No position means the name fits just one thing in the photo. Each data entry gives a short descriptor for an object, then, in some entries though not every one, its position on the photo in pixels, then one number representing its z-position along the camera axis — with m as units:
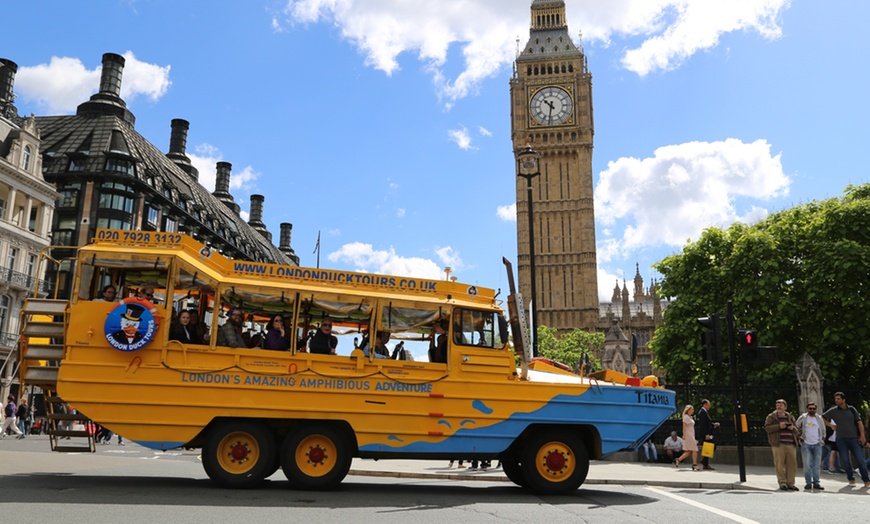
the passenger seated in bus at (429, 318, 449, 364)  10.71
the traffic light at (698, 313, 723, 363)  14.46
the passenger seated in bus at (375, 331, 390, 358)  10.63
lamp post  19.66
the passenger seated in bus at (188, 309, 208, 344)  10.30
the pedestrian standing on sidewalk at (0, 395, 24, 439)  26.69
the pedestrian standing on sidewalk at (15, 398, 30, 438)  28.35
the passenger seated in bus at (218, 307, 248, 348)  10.27
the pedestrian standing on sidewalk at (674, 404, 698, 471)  17.62
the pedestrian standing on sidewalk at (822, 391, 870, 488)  14.15
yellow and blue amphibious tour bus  9.83
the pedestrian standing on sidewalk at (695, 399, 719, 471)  17.89
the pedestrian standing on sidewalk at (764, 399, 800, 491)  13.07
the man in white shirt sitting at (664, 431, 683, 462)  19.78
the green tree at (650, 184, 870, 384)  22.94
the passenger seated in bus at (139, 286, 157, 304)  10.20
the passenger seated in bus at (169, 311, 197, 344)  10.16
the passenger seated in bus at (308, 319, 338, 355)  10.59
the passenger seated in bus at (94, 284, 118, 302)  10.16
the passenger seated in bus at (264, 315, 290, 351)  10.37
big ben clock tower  93.69
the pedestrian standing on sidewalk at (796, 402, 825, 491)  13.27
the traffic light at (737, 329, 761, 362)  14.10
